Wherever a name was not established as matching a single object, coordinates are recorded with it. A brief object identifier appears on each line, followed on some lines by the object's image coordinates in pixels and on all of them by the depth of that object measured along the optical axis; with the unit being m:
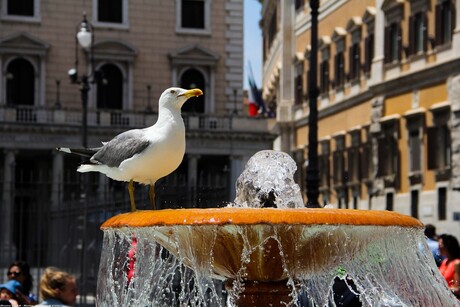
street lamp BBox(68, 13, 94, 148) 24.27
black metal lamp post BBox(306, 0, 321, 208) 19.27
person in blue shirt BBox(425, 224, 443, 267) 11.39
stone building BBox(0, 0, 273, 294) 39.91
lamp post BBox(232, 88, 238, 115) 44.16
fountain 7.36
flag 46.37
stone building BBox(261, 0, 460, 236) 28.69
